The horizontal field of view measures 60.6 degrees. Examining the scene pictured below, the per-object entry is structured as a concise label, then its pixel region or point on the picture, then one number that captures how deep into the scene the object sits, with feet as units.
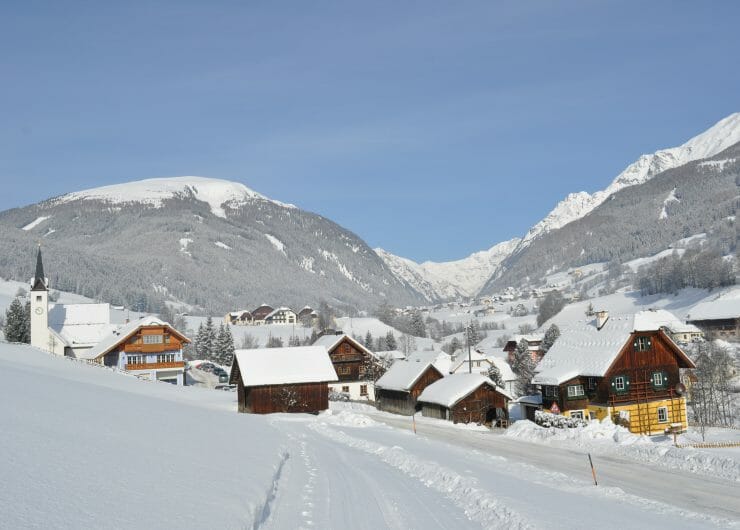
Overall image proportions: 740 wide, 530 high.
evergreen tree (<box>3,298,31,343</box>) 270.67
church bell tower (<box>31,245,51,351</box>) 262.06
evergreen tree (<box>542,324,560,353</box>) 386.73
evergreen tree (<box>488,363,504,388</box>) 250.37
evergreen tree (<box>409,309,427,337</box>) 645.10
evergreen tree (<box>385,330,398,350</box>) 483.10
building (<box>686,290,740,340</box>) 429.79
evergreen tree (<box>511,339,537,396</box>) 280.72
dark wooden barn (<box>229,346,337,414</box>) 179.83
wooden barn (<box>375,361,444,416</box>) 209.56
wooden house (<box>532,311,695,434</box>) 161.79
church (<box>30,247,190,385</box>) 247.91
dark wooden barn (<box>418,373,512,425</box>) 176.45
